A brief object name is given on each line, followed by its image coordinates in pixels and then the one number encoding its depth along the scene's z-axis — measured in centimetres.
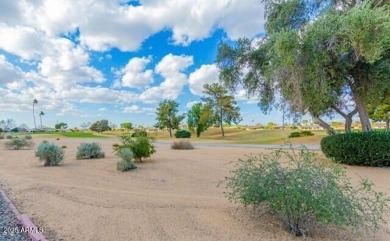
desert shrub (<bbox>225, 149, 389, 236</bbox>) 470
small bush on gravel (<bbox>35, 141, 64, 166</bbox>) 1383
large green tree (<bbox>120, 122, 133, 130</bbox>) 9406
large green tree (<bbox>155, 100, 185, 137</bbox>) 6706
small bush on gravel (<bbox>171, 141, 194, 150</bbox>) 2386
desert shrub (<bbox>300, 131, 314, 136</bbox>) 4407
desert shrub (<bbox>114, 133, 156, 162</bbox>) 1334
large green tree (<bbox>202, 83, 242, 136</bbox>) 5609
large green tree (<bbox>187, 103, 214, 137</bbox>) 5775
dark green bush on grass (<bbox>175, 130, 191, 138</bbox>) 5703
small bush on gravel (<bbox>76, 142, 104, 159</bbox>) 1650
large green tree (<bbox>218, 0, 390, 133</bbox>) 1134
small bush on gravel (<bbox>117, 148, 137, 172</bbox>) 1175
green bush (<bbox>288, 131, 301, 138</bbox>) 4334
